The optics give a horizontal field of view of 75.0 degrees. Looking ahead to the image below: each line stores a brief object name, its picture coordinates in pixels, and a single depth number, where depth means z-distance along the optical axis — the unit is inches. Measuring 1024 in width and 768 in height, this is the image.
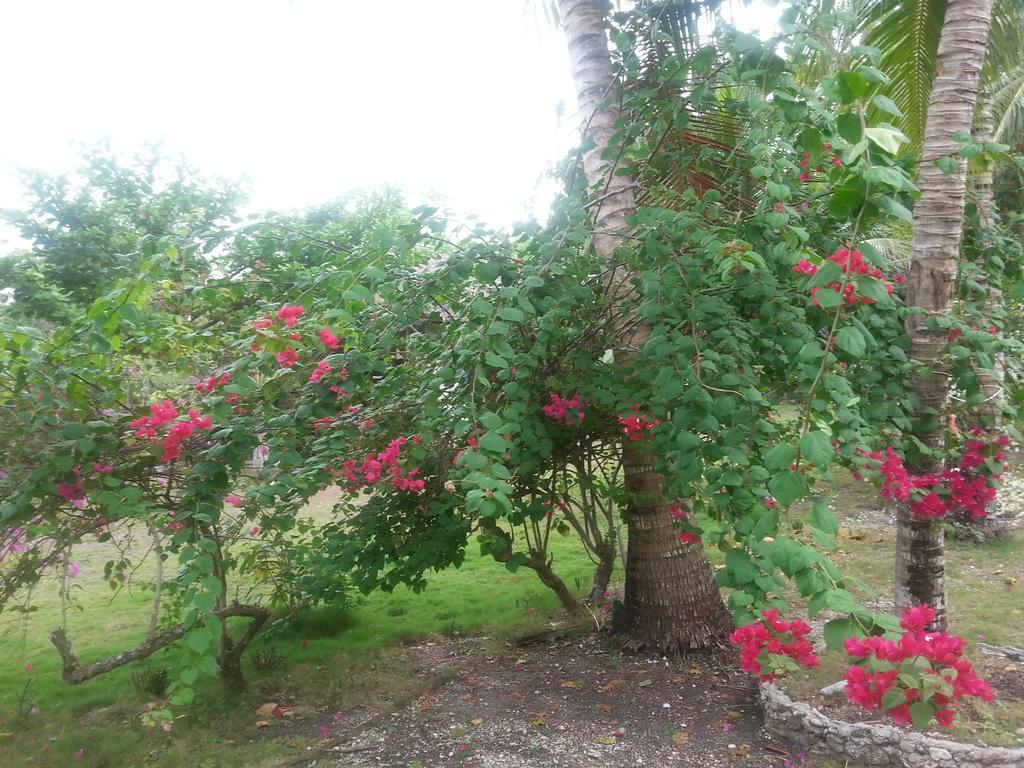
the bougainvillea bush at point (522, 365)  69.3
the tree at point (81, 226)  317.7
